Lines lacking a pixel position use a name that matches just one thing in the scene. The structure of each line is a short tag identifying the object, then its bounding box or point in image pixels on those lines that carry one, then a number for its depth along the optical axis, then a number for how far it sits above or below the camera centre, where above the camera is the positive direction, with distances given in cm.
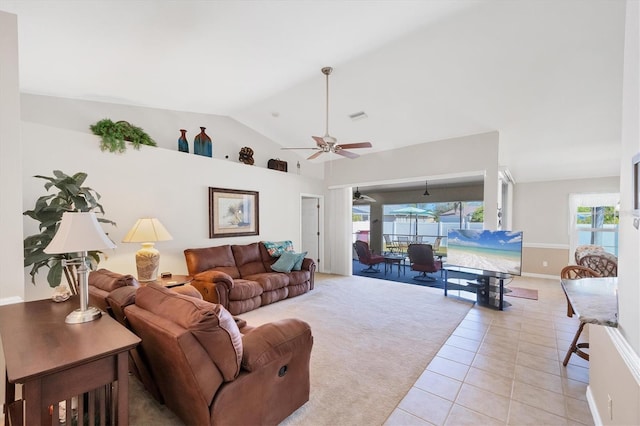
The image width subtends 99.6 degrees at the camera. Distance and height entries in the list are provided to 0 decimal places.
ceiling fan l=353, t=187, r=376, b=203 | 803 +36
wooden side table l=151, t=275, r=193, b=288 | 332 -94
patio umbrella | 827 -8
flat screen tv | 394 -64
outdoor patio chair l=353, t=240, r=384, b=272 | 677 -121
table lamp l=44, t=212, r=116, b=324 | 149 -20
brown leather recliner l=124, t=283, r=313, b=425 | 140 -88
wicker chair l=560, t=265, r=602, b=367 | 251 -85
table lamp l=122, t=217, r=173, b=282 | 336 -42
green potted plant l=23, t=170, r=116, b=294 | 233 -7
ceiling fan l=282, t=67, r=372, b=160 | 346 +84
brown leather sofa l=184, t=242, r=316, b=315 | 370 -110
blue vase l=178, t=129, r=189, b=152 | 432 +104
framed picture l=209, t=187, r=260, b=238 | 469 -9
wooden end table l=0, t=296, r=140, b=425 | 108 -65
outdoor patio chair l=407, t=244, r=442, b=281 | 578 -109
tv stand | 402 -125
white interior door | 694 -48
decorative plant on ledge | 346 +97
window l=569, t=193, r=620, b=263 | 564 -25
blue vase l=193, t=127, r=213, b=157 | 452 +107
